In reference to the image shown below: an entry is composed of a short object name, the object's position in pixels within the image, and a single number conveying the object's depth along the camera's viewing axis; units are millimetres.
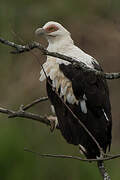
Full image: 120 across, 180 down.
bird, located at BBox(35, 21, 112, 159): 9453
